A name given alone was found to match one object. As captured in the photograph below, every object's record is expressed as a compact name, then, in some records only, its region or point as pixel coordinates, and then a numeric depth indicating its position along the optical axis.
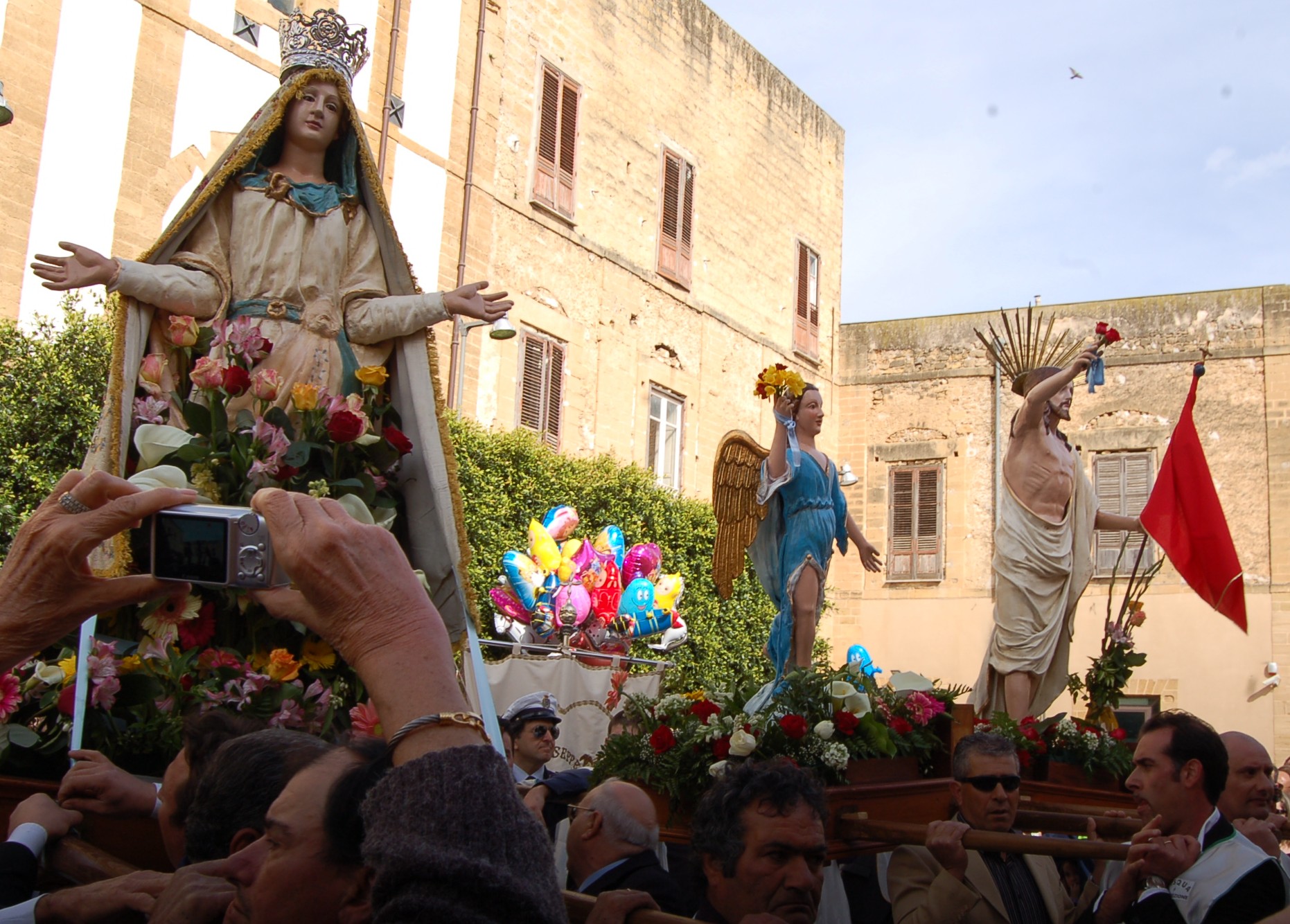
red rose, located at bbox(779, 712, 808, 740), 4.39
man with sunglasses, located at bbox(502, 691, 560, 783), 5.50
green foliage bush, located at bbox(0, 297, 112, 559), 11.39
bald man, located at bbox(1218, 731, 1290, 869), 3.97
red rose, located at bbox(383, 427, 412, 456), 4.77
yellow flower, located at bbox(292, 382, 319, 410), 4.52
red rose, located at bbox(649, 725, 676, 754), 4.48
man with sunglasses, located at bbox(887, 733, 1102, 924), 3.41
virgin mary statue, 4.70
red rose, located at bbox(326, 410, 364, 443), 4.48
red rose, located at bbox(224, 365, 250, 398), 4.43
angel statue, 6.04
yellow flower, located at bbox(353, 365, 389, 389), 4.75
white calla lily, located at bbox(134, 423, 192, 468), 4.35
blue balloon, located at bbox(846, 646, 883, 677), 5.29
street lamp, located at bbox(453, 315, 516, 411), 15.65
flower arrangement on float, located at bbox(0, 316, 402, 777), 3.79
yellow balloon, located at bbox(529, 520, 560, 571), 14.27
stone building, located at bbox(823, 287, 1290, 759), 20.53
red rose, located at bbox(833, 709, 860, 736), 4.54
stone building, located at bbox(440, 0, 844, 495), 16.94
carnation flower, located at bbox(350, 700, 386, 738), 3.83
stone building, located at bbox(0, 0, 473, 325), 12.08
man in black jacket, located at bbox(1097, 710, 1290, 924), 2.89
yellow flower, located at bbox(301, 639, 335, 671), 4.27
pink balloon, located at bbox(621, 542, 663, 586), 15.30
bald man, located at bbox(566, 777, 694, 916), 3.18
